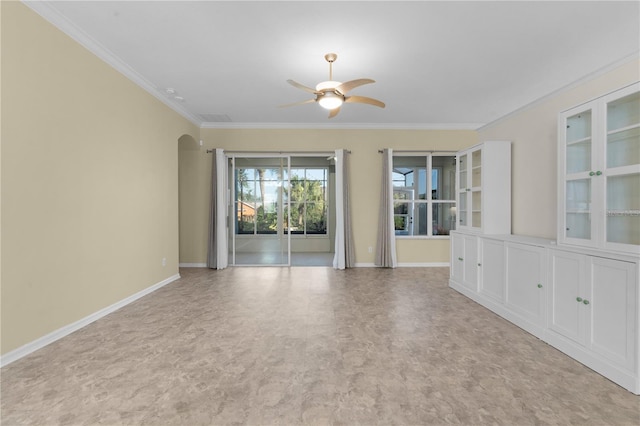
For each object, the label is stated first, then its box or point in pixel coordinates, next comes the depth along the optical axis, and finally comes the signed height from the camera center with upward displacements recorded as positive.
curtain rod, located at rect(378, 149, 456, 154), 6.04 +1.22
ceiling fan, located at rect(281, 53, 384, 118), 3.00 +1.28
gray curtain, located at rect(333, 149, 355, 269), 5.88 -0.13
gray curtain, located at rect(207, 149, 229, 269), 5.78 -0.14
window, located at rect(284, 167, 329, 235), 6.33 +0.28
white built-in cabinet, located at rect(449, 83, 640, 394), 2.08 -0.44
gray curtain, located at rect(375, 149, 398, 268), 5.92 -0.34
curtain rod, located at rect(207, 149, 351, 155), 6.00 +1.19
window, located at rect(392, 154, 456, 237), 6.18 +0.25
